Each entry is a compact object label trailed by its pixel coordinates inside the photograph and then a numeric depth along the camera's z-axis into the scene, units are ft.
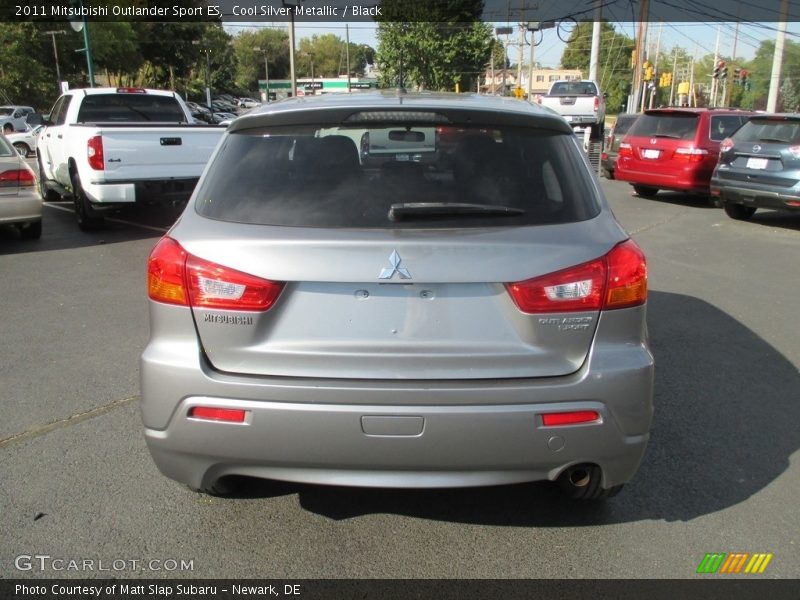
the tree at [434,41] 191.11
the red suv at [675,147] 42.55
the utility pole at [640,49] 112.37
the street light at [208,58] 213.46
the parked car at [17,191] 28.19
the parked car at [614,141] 58.49
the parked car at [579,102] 81.25
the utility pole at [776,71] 93.50
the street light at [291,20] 106.01
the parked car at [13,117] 89.10
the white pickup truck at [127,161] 30.01
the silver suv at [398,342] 8.14
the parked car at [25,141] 78.16
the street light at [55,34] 129.63
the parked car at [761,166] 33.40
